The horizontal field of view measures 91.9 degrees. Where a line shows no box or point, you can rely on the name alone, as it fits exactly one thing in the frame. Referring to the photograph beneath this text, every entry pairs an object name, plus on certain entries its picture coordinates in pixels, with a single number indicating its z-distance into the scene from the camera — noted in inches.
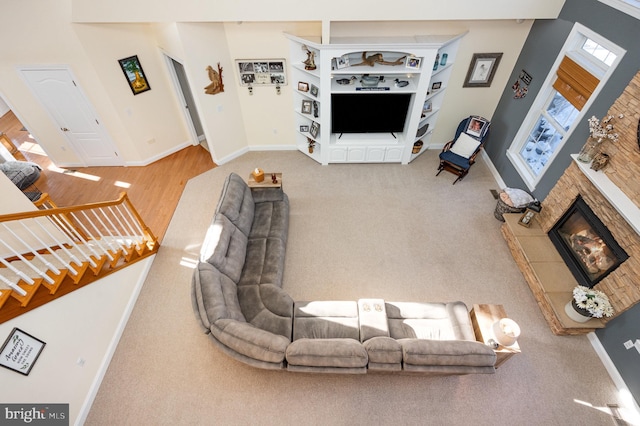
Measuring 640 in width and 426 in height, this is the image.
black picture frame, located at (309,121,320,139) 233.5
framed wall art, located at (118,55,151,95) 210.5
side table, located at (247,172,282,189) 192.2
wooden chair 219.9
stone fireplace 128.3
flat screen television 214.7
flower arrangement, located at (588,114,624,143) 138.5
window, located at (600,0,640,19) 126.5
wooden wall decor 207.0
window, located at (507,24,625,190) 150.2
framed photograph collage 212.8
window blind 152.4
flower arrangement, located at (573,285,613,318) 133.1
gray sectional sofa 115.6
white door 202.5
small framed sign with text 104.3
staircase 110.2
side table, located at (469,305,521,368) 124.5
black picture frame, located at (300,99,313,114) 227.1
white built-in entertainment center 191.6
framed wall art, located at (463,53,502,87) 208.1
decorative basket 191.0
